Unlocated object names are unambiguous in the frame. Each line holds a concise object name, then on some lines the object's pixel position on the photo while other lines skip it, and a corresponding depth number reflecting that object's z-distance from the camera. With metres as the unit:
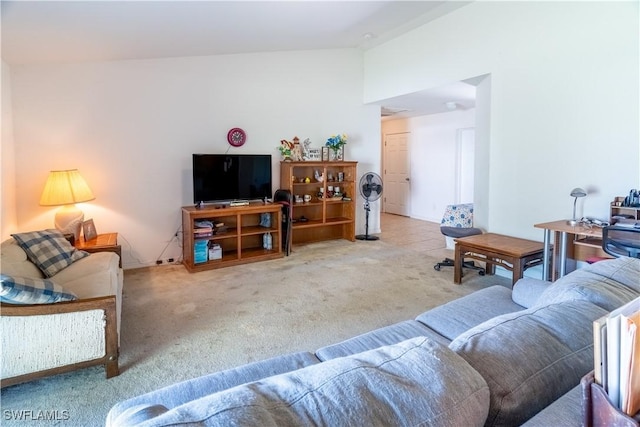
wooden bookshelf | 5.55
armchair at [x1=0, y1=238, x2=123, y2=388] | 1.95
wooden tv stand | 4.34
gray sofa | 0.72
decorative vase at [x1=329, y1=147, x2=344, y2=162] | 5.77
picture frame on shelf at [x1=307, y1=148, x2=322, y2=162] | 5.61
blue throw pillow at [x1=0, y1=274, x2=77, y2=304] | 1.88
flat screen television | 4.50
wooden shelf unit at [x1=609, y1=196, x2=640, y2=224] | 2.89
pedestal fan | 5.88
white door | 8.38
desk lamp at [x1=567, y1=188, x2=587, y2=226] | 3.15
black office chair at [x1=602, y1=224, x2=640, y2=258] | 2.42
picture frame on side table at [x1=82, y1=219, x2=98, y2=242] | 3.78
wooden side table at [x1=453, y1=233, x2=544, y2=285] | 3.28
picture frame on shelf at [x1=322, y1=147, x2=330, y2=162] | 5.73
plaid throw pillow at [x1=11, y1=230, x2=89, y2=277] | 2.85
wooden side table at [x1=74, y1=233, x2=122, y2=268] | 3.52
